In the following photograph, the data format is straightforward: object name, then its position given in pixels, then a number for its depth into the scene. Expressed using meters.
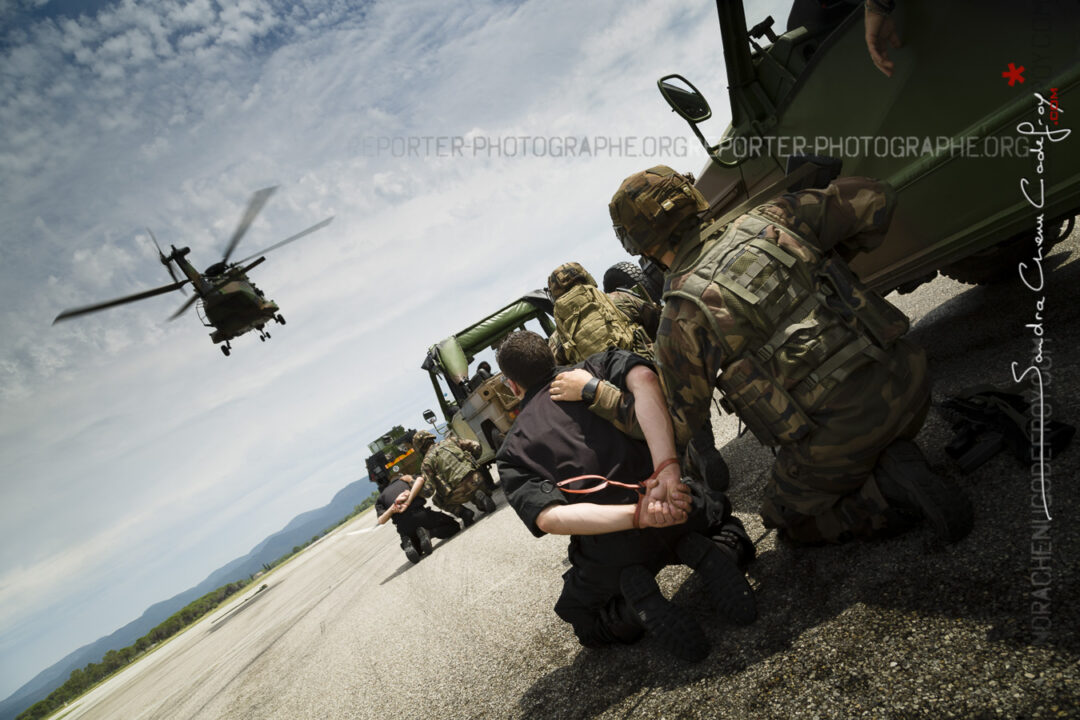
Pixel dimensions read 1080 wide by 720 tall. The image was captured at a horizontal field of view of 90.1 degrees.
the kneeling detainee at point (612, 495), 1.91
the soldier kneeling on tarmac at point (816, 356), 1.82
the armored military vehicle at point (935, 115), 2.04
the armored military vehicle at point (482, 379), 8.04
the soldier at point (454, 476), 7.47
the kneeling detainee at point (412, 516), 7.14
